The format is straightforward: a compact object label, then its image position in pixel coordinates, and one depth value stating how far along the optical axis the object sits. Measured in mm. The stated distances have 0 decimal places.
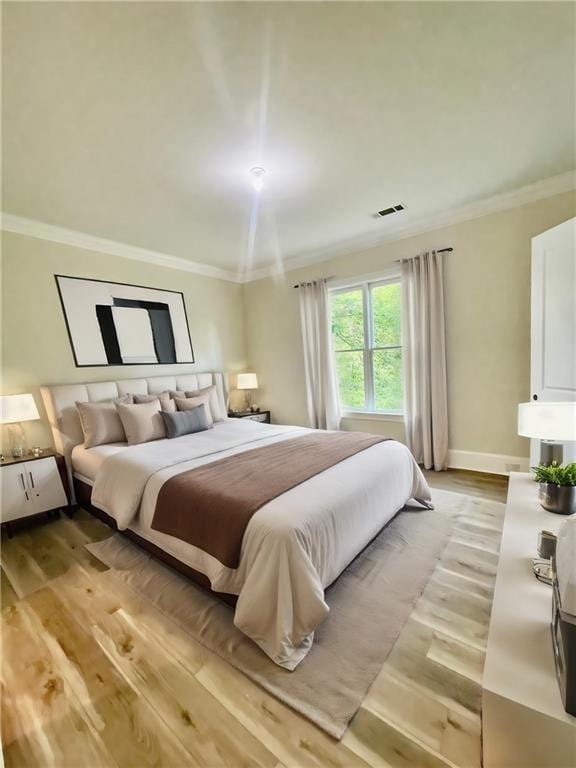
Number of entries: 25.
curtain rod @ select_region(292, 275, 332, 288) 4268
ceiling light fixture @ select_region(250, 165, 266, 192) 2379
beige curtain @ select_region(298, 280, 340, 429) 4281
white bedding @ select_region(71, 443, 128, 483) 2724
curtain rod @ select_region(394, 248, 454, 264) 3395
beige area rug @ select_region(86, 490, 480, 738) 1310
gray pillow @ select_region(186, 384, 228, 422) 3873
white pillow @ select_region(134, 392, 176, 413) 3375
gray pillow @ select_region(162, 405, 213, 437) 3178
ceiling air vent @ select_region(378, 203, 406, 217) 3133
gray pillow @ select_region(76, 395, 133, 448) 3014
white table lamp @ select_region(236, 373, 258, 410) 4867
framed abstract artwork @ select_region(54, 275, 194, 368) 3363
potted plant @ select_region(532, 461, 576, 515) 1538
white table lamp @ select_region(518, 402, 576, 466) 1521
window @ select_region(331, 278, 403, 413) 3939
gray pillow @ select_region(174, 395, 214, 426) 3555
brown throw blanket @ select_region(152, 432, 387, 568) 1631
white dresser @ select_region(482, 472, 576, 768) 755
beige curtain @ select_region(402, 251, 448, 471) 3467
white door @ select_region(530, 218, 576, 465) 2291
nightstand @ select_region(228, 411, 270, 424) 4680
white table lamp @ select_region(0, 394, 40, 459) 2652
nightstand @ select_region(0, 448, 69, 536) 2645
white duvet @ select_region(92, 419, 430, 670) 1450
